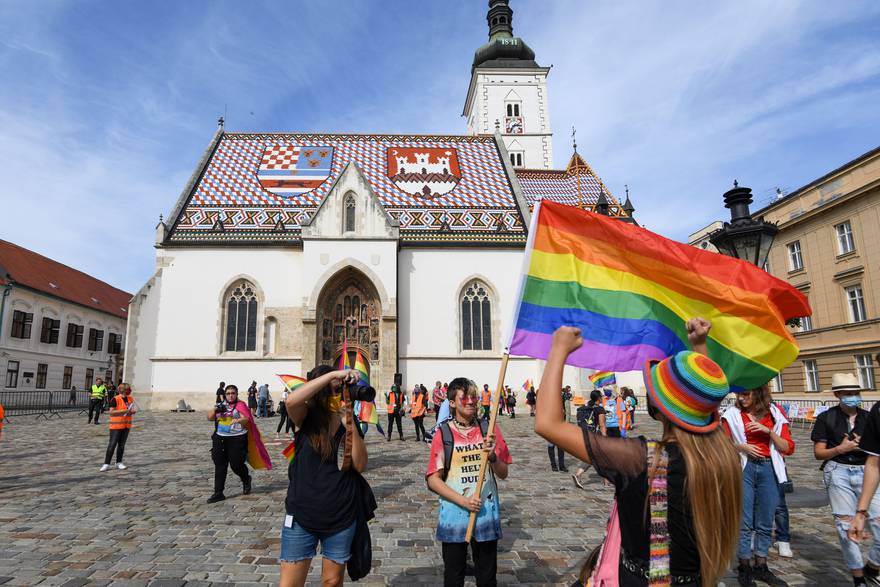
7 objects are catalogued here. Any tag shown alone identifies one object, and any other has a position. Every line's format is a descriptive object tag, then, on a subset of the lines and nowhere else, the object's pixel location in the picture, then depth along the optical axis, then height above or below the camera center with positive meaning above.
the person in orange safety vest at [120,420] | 9.59 -0.61
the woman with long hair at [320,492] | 3.22 -0.66
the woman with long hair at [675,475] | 1.87 -0.36
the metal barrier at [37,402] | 28.34 -0.86
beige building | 23.42 +4.92
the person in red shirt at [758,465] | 4.80 -0.85
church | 24.94 +4.59
